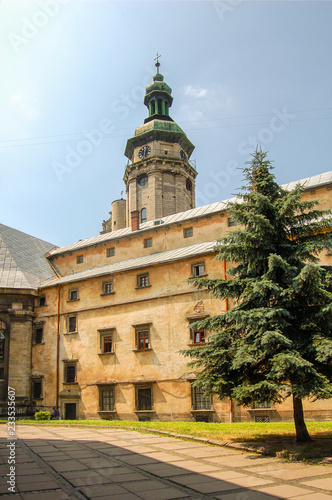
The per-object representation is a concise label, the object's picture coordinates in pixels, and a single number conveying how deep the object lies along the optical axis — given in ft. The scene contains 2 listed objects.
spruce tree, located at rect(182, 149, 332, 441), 39.88
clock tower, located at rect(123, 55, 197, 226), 167.22
